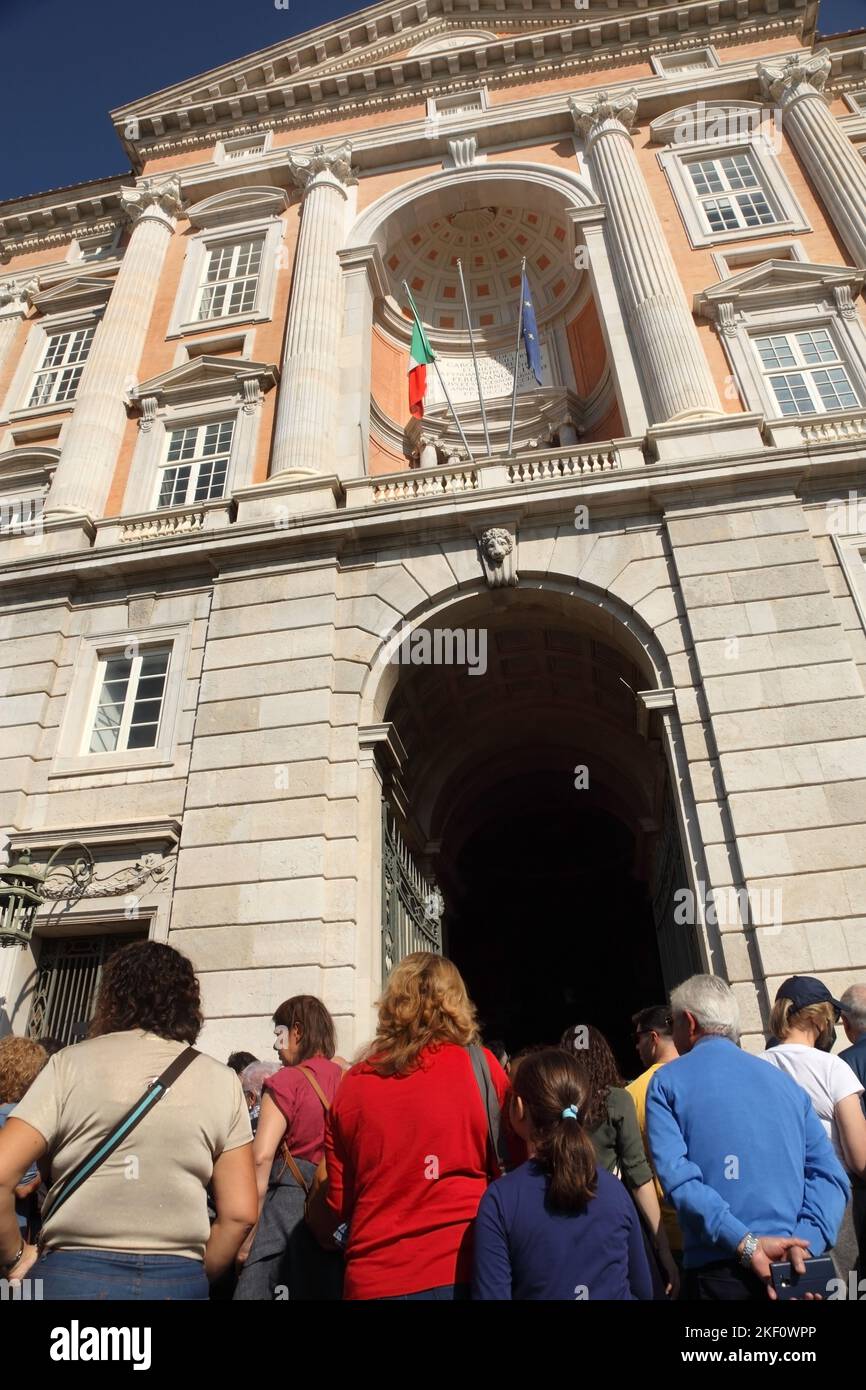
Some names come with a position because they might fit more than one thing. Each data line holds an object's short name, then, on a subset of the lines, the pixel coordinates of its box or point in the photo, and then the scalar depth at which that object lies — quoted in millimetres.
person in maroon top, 4344
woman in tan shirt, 3125
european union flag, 17625
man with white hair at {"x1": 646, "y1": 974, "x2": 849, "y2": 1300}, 3375
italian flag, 17906
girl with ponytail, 3074
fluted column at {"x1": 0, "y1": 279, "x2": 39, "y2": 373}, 22219
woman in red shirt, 3248
